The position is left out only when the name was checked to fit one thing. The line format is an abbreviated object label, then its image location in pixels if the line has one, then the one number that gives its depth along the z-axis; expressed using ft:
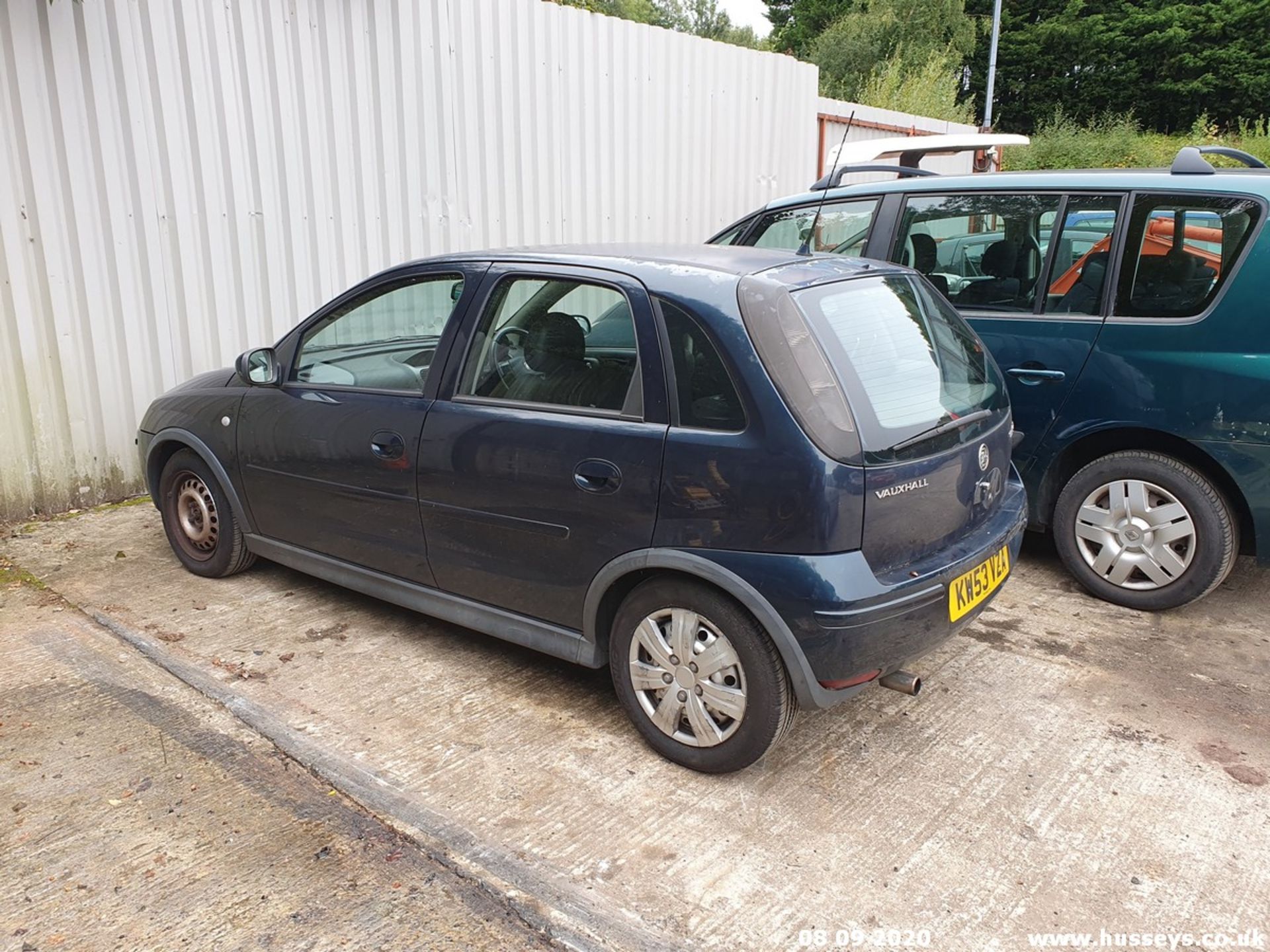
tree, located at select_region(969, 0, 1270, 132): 120.16
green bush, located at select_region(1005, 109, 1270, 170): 81.00
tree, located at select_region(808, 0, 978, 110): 99.19
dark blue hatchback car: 8.94
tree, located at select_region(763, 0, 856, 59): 126.21
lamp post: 74.33
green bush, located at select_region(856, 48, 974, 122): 68.18
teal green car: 12.80
